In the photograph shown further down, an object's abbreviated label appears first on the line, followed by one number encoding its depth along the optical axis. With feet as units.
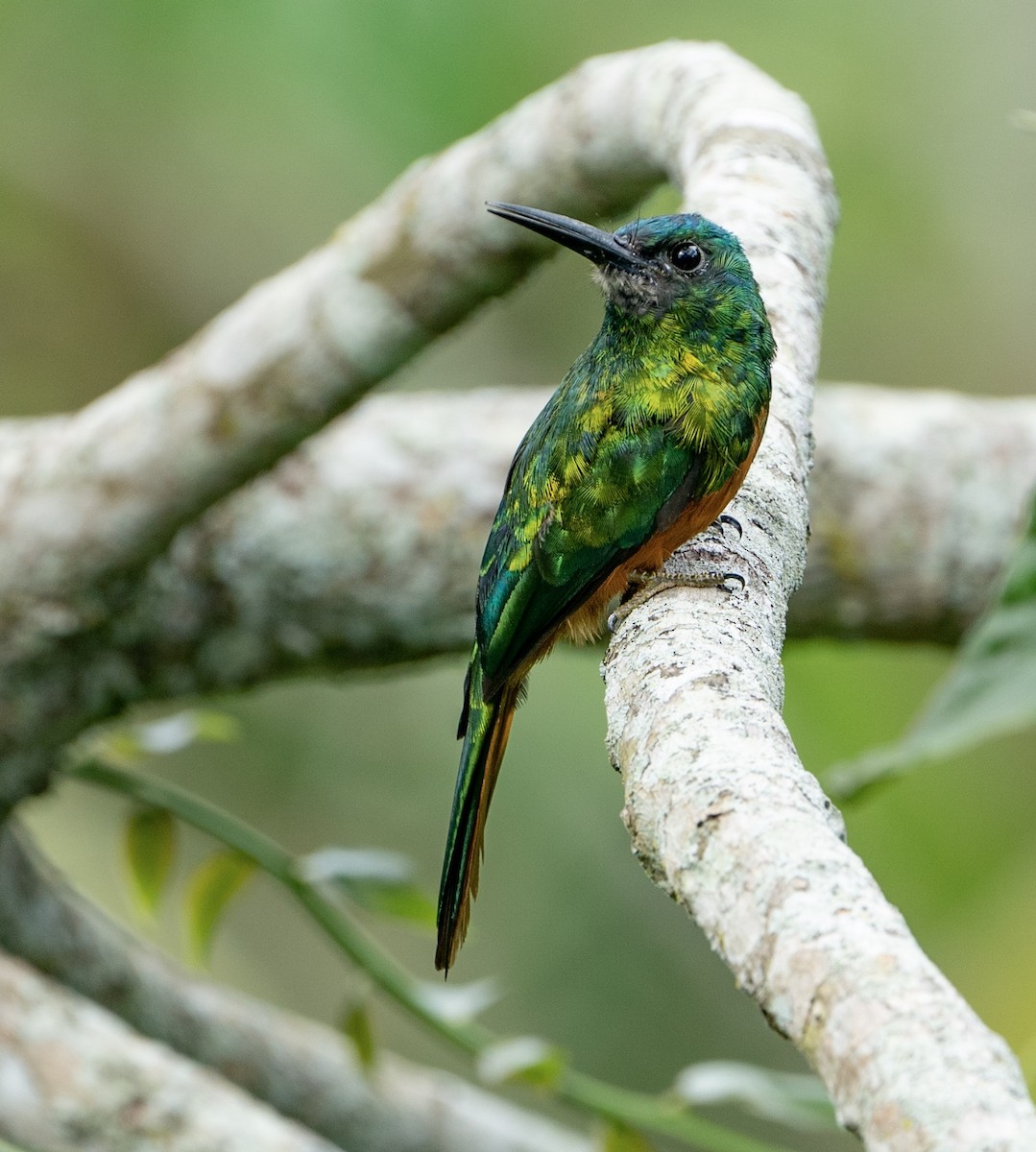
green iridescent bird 11.37
